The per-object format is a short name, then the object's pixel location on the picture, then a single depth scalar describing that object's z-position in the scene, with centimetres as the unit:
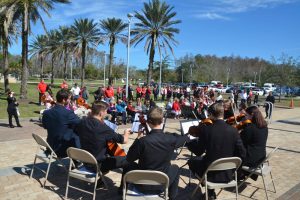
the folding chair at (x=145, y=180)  360
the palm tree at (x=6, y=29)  1981
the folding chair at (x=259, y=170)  501
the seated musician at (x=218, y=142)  448
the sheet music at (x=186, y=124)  629
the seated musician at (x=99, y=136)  469
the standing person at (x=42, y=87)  1826
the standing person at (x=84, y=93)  1958
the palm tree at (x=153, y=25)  2834
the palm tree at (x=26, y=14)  1952
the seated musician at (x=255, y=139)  522
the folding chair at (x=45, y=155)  522
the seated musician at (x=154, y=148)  386
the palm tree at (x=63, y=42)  4058
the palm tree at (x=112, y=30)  3250
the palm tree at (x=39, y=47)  4738
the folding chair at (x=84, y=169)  425
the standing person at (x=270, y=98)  1961
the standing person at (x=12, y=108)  1164
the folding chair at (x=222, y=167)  419
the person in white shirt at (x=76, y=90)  1870
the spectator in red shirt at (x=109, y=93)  1714
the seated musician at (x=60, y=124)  555
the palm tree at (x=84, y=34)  3431
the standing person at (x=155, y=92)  2768
